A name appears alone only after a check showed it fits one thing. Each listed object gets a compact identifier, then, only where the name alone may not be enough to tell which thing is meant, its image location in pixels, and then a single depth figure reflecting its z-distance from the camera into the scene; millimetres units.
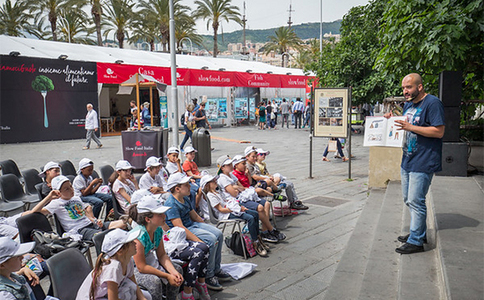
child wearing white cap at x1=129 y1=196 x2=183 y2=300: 3801
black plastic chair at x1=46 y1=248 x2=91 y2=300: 3348
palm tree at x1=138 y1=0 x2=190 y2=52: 34562
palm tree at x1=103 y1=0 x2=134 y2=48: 32625
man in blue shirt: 4176
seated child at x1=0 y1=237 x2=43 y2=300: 2873
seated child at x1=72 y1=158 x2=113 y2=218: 6434
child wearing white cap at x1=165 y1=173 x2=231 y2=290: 4707
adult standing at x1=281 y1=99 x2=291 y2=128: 29406
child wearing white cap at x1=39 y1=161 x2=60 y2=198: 6020
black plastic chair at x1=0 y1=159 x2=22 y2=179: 8047
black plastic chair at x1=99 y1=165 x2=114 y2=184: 7506
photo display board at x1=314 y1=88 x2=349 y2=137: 10391
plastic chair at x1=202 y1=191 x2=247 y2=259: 5629
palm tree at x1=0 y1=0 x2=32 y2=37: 35000
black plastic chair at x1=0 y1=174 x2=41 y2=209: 6859
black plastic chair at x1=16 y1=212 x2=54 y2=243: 4367
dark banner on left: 19016
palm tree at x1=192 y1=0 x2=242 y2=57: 38844
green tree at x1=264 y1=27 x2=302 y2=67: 55000
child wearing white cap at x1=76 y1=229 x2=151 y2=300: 3203
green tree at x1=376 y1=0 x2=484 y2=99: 6863
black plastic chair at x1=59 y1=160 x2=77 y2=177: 8047
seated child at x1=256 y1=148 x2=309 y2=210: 7621
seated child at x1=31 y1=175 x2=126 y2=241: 5016
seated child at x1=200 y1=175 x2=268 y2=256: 5680
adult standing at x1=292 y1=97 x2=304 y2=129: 28047
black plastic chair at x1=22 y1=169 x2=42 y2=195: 7293
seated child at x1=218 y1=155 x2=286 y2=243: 6027
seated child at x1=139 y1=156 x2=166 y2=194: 6758
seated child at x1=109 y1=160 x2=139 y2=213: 6234
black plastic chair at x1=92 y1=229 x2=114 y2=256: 3925
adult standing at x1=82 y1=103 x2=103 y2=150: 16672
